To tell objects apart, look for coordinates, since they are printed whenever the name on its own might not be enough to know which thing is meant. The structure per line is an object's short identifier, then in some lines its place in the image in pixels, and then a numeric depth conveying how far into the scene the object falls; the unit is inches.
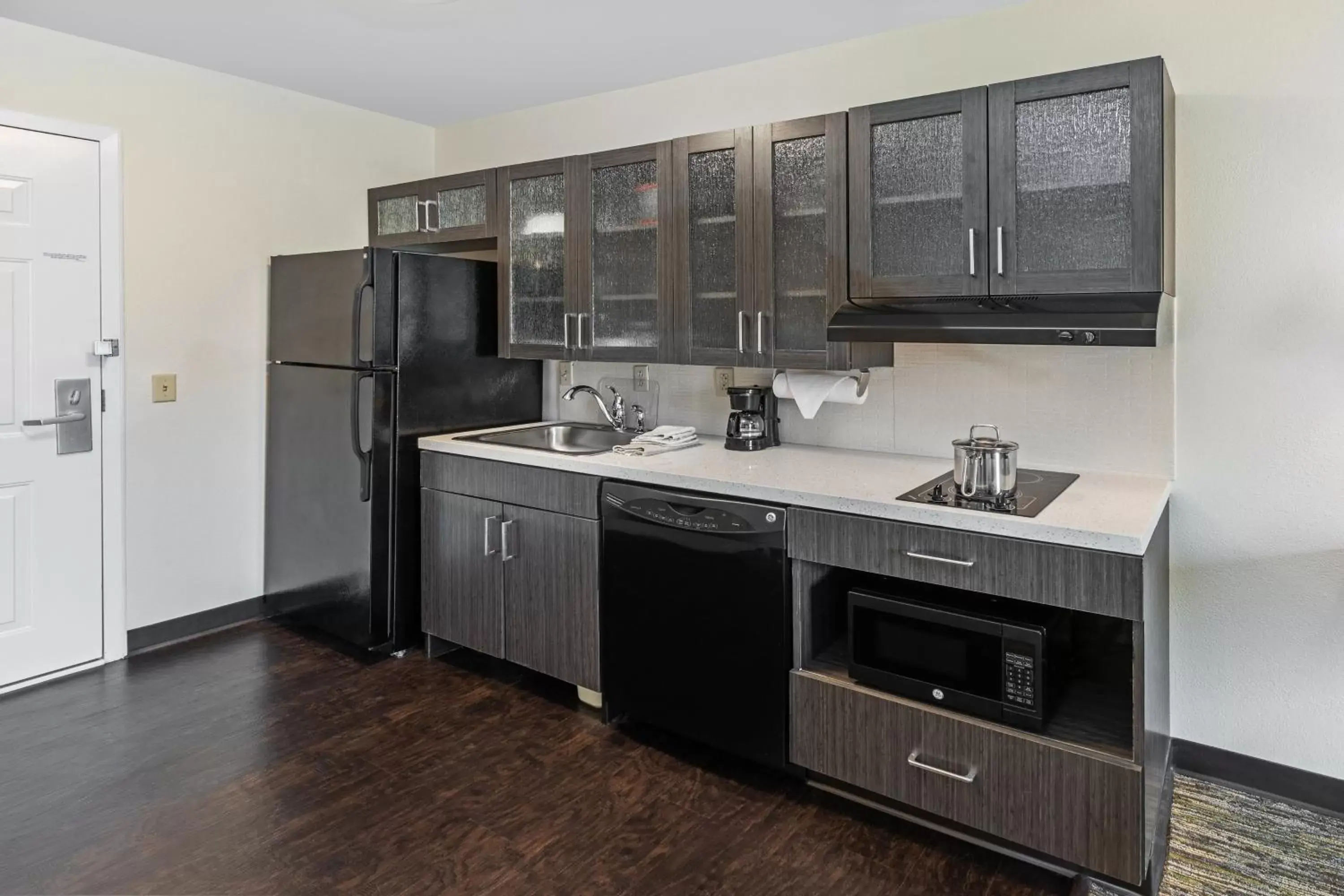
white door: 120.3
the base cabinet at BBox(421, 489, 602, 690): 114.0
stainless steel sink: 134.4
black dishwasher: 95.3
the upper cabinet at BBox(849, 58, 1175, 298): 84.1
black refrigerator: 131.0
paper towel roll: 114.6
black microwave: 80.0
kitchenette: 82.5
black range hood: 84.3
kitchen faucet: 142.9
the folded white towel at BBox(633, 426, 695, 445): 122.3
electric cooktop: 82.9
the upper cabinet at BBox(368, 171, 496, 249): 142.9
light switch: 136.3
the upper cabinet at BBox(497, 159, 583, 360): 131.0
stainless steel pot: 85.4
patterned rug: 81.0
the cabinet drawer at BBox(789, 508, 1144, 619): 74.0
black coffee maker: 120.8
